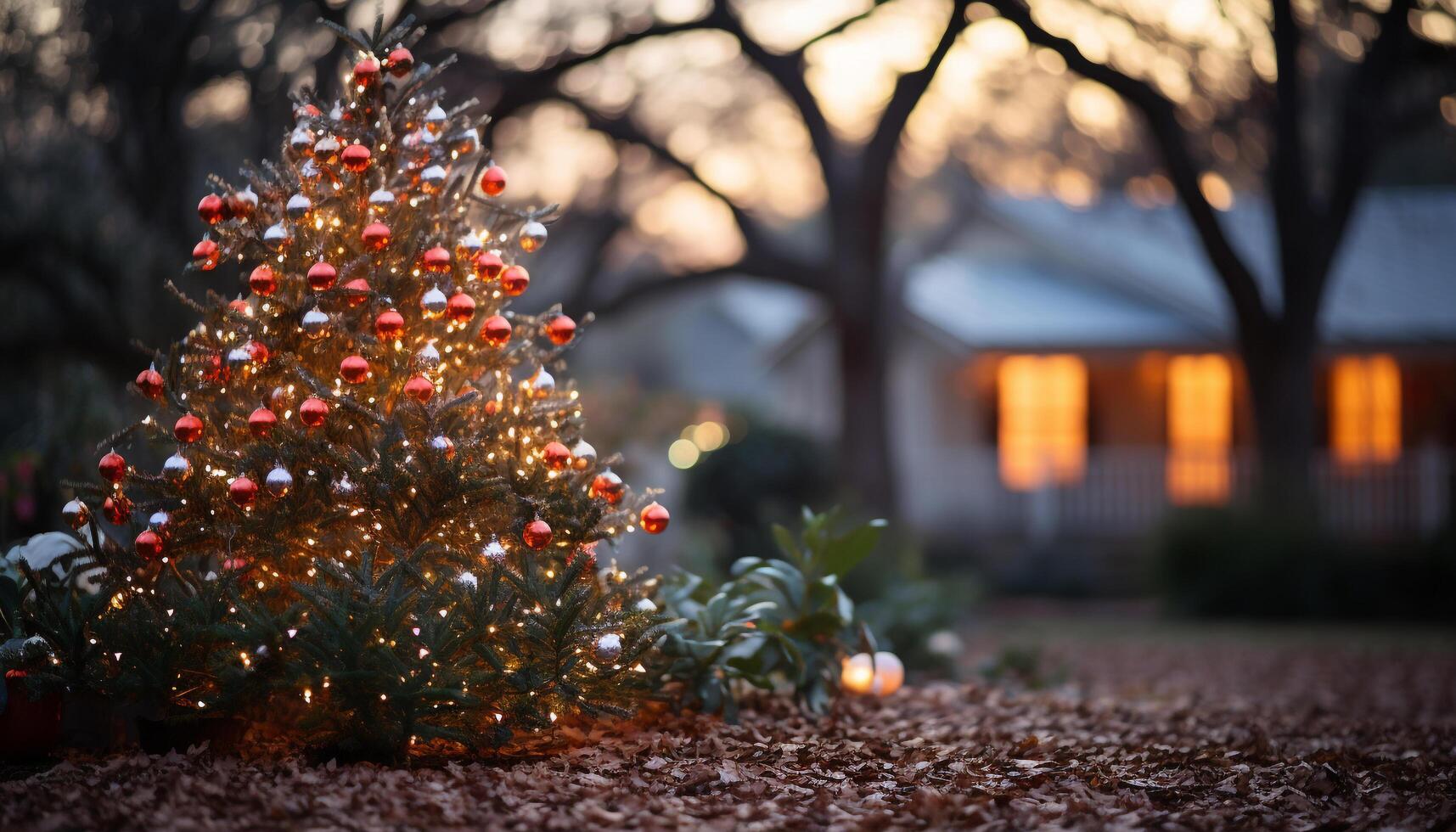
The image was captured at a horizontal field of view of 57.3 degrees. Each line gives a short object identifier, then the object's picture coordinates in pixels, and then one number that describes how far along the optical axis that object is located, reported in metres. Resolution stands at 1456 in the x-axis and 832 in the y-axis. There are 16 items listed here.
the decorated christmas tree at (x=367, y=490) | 4.74
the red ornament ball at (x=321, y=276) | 4.98
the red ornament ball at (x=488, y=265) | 5.24
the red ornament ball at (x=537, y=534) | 4.97
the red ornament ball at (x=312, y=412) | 4.83
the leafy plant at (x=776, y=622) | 5.75
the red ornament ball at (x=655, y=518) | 5.35
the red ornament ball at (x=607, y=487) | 5.34
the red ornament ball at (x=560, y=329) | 5.61
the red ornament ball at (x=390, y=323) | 5.00
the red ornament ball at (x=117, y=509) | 5.08
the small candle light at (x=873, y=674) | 6.59
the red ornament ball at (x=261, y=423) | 4.91
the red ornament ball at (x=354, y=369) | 4.93
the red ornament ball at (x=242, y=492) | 4.77
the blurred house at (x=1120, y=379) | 19.09
